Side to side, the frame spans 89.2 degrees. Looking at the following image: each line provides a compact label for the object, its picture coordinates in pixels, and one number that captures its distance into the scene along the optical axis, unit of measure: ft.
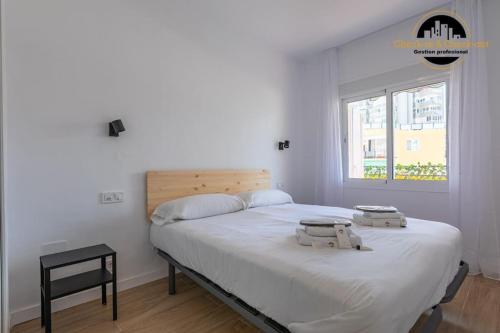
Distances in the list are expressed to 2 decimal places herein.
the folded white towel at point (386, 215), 6.45
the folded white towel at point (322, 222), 5.20
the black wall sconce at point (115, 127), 7.19
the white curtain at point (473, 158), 8.24
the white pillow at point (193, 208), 7.43
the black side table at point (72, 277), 5.24
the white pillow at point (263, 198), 9.55
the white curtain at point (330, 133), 12.12
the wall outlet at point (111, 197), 7.25
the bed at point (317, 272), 3.21
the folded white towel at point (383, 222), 6.36
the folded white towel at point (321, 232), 5.04
